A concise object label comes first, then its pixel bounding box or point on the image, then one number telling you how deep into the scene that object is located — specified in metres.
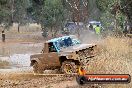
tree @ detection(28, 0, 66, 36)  48.78
